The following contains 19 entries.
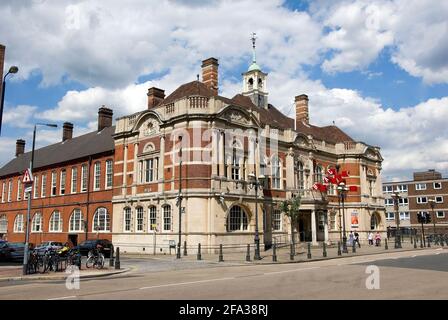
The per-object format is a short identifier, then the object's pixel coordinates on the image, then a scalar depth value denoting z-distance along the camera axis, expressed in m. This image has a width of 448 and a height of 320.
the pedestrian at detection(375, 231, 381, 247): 41.47
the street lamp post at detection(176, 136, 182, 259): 30.61
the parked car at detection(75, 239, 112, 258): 32.34
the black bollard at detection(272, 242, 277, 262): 24.33
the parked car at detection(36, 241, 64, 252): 34.06
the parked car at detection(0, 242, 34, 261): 27.97
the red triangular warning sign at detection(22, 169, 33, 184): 19.81
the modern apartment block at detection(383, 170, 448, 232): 73.38
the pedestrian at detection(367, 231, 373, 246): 42.73
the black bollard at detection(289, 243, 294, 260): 25.27
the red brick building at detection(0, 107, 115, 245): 42.09
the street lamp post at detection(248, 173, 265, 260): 25.69
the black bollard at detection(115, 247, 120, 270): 20.57
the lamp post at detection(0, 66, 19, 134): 17.83
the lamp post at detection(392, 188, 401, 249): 37.34
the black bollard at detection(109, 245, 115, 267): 22.00
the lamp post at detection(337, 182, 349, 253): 31.17
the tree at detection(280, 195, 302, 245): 34.44
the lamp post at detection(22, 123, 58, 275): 18.30
